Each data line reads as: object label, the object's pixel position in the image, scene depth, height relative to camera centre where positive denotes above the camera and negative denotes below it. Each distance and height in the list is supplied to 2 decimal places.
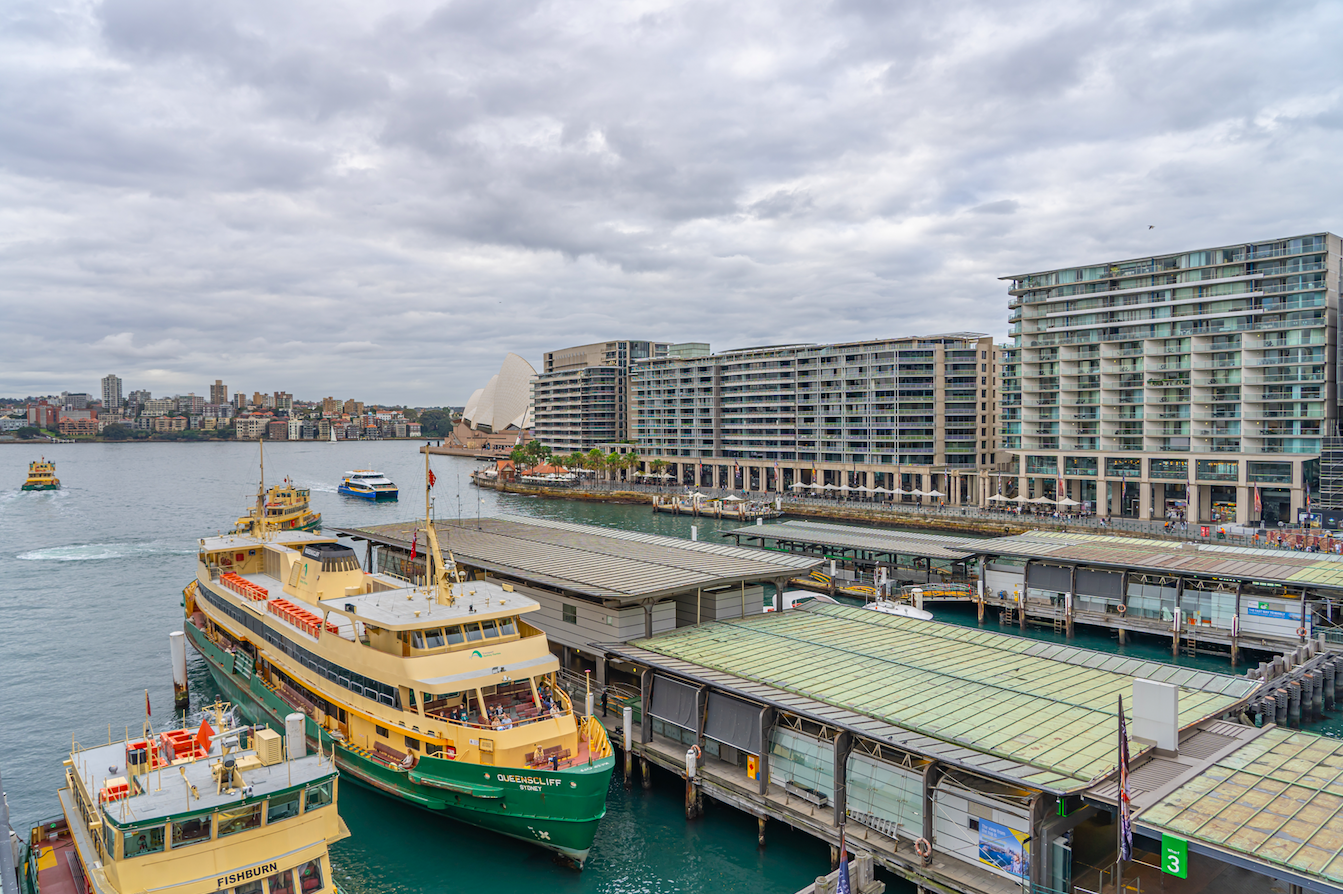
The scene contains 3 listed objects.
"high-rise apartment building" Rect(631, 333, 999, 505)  123.69 +2.28
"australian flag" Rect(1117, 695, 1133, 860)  16.83 -8.22
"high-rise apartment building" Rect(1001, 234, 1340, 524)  83.94 +5.37
